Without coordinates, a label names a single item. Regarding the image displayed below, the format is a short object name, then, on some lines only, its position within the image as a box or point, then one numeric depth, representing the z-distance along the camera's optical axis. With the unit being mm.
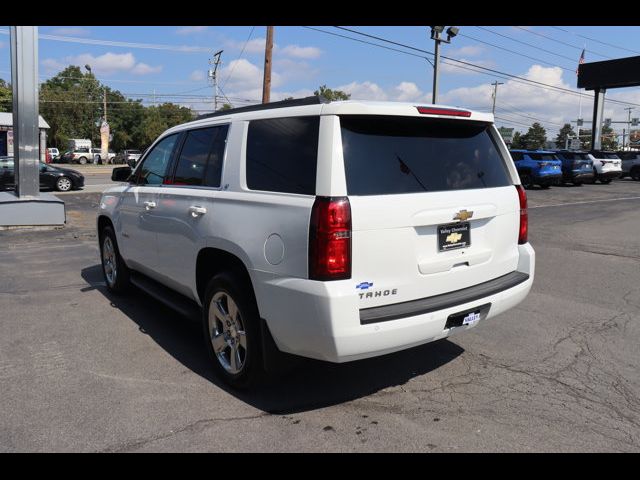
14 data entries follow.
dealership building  36700
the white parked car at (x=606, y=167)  29197
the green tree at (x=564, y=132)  137238
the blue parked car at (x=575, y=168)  27156
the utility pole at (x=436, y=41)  21688
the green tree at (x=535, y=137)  128875
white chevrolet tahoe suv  3092
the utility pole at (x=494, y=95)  71862
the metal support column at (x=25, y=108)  11992
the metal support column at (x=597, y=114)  40144
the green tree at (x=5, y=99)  54019
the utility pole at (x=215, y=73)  55562
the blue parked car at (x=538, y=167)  24828
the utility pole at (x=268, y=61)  23766
